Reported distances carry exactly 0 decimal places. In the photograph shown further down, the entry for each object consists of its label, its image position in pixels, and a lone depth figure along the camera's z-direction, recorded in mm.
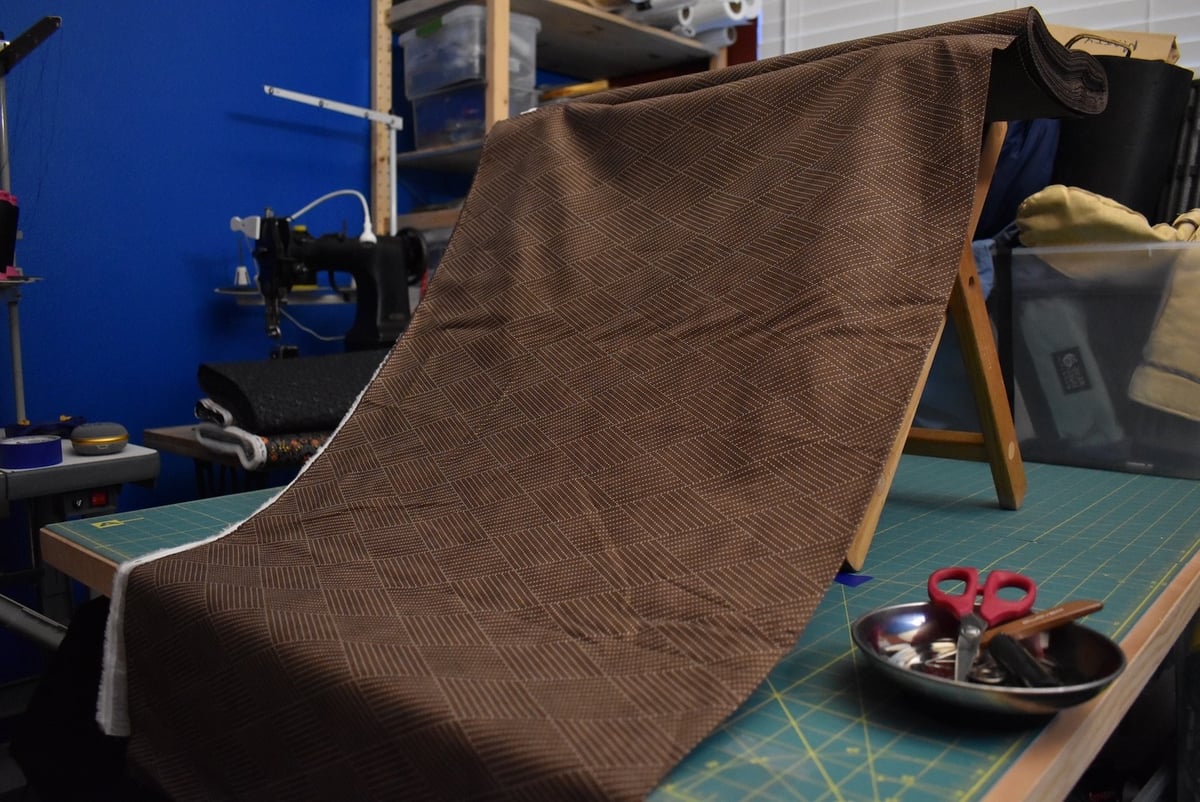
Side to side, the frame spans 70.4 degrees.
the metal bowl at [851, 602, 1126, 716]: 440
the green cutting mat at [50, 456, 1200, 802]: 428
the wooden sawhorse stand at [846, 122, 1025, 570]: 914
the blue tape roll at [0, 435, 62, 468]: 1068
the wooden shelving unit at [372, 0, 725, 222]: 1846
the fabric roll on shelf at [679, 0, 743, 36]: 2088
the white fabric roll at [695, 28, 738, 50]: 2225
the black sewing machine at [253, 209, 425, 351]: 1492
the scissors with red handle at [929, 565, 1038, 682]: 502
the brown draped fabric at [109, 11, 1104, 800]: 478
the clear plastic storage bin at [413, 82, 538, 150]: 1912
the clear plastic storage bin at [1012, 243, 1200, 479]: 1071
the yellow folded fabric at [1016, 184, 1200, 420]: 1060
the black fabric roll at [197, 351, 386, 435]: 1229
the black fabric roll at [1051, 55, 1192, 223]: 1327
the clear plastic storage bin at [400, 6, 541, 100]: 1830
